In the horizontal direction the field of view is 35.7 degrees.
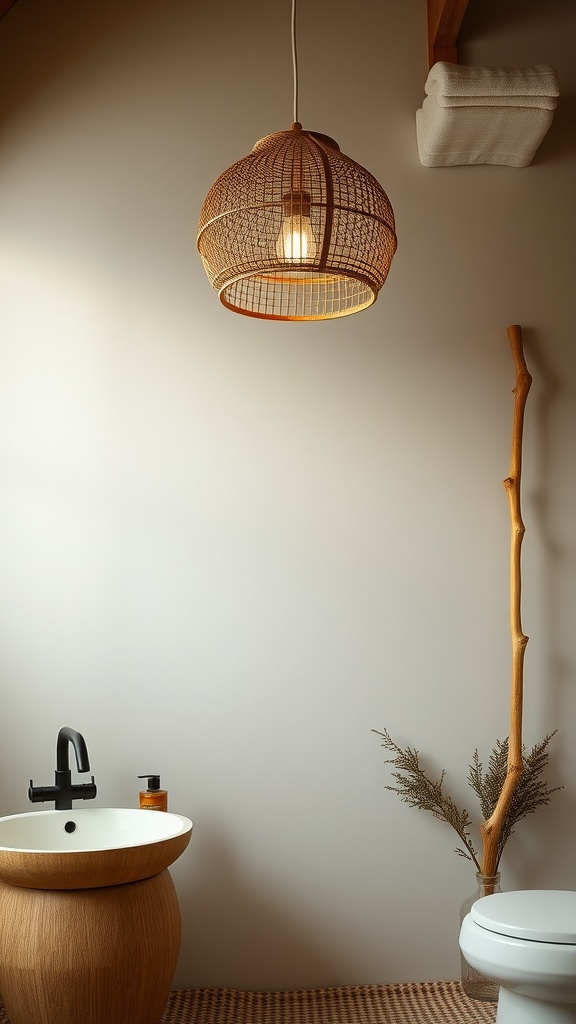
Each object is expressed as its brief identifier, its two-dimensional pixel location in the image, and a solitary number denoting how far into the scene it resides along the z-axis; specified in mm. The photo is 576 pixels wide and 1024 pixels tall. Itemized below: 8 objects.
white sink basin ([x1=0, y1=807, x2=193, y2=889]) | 1730
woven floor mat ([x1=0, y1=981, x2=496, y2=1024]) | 2176
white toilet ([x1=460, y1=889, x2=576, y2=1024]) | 1731
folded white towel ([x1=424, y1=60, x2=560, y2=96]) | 2301
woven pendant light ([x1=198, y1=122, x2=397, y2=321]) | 1602
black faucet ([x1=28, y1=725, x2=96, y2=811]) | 2090
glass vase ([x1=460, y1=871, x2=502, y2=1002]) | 2221
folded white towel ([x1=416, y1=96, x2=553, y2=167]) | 2363
